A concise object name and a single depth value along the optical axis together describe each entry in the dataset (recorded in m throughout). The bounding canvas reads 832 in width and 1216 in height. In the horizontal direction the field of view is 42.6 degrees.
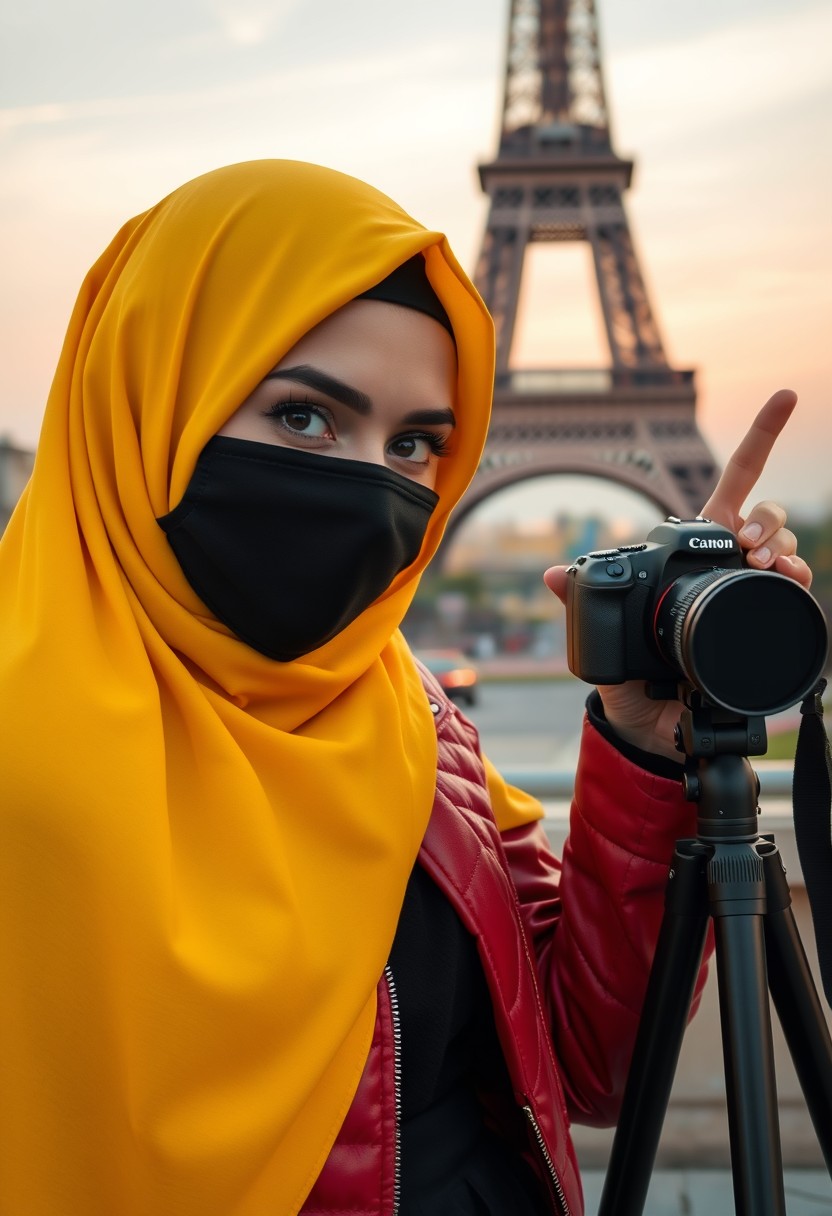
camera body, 1.06
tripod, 0.93
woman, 0.83
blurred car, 9.77
